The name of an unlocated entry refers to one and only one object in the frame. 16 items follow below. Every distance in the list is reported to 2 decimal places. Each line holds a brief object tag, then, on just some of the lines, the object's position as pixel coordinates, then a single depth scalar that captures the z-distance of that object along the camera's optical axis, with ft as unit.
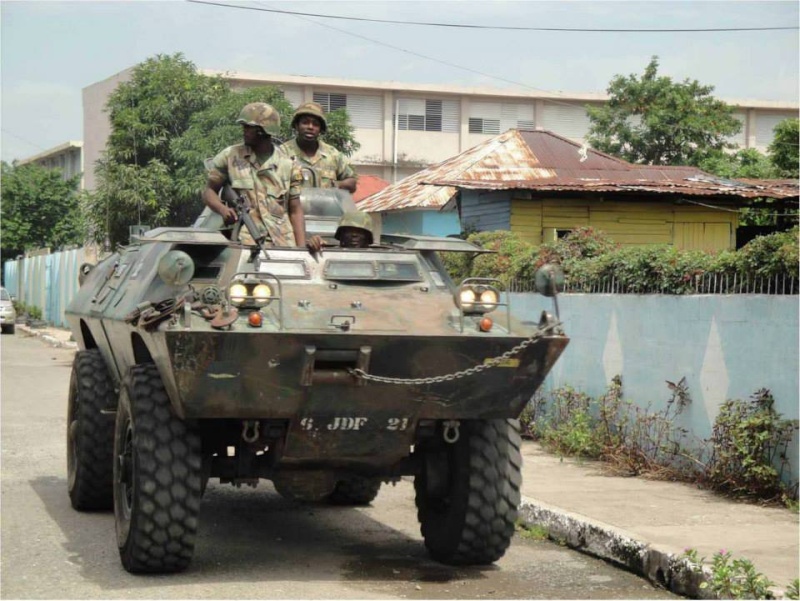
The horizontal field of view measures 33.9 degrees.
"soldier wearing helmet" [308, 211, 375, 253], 25.03
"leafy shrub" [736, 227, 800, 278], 28.17
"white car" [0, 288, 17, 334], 107.23
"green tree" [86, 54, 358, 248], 69.72
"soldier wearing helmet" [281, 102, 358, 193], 30.63
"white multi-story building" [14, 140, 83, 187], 178.60
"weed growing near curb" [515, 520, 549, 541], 26.99
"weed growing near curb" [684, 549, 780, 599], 20.04
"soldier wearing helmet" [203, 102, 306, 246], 26.84
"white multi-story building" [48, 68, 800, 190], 146.20
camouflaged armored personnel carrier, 21.03
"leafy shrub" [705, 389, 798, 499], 28.30
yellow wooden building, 59.62
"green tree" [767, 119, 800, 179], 83.05
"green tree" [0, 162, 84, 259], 144.15
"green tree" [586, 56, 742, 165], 106.52
